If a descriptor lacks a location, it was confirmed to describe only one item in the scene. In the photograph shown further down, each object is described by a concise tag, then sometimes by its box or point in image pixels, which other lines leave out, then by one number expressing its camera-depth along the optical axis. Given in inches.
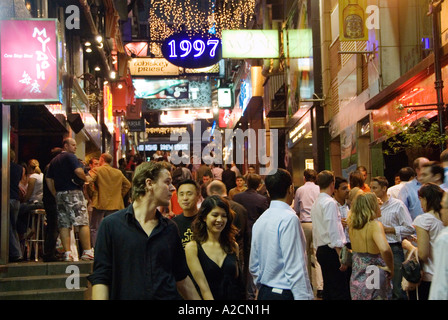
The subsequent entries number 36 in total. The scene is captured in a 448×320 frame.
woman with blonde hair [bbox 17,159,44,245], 460.8
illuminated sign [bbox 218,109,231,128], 1934.1
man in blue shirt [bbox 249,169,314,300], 211.3
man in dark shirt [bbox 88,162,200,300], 174.6
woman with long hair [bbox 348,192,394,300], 305.0
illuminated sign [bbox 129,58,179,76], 1230.9
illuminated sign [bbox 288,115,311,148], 918.2
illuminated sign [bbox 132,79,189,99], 1544.0
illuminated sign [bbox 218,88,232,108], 1761.8
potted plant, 446.6
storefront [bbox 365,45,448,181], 482.9
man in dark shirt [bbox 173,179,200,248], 280.9
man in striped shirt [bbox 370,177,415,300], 356.2
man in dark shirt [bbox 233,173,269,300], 418.6
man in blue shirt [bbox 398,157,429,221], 390.9
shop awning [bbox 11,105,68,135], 569.5
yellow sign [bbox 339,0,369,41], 606.9
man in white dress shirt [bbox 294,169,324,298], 475.5
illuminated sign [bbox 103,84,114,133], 1239.5
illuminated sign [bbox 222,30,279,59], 896.7
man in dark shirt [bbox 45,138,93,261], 418.0
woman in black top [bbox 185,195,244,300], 232.8
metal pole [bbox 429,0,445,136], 445.1
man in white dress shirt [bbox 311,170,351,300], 351.3
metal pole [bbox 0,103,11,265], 395.5
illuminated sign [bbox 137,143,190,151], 2982.5
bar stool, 449.7
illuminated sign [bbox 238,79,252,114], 1363.9
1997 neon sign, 1017.5
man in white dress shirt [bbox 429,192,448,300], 144.3
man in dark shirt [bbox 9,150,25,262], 416.8
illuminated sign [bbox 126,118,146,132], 1957.4
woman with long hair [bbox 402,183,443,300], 273.9
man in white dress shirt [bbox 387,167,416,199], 413.7
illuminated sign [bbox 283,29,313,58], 887.1
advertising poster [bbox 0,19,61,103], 404.8
